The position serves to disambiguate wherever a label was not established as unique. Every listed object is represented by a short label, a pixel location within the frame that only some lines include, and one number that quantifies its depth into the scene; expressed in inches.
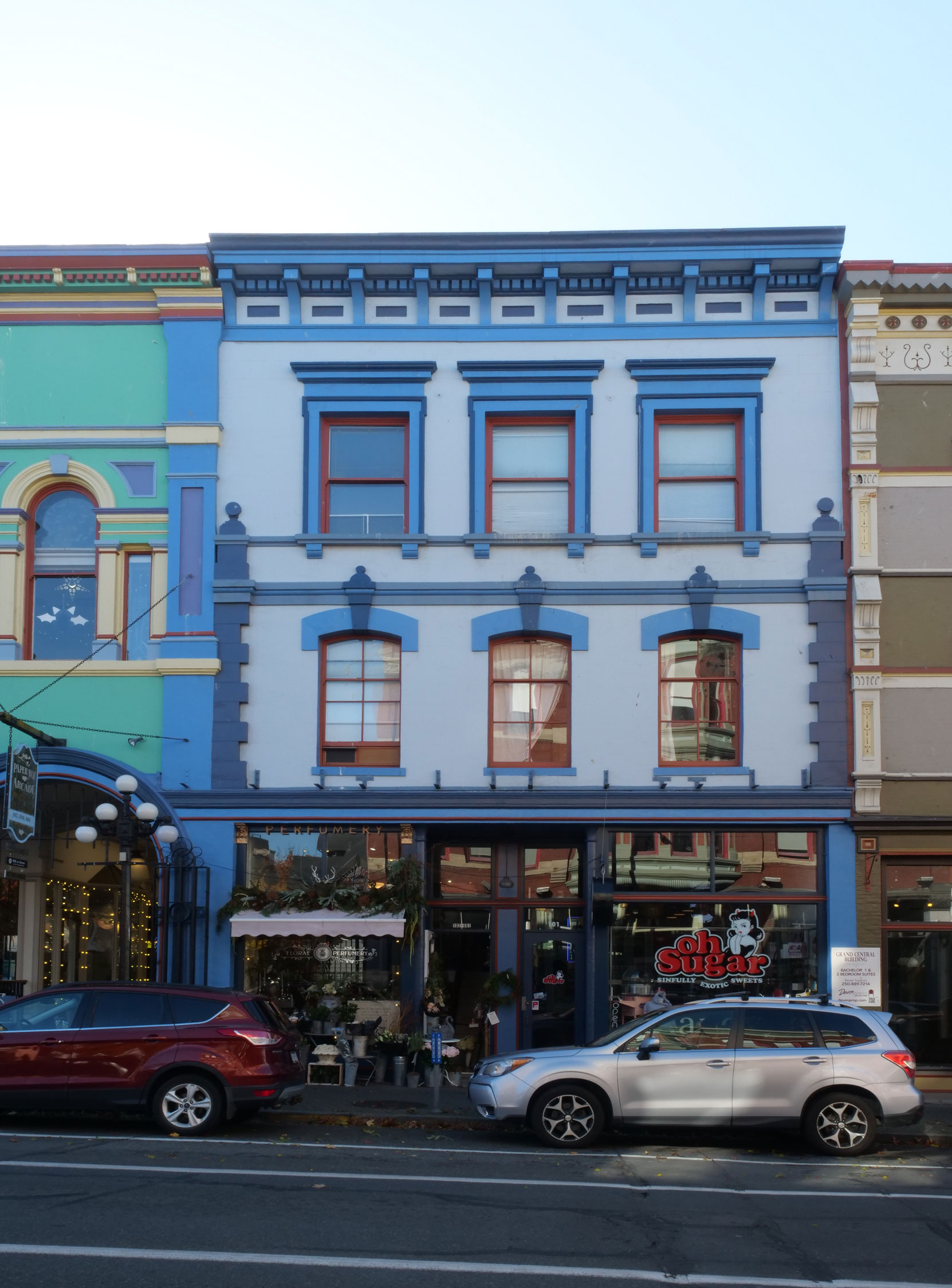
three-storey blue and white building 698.8
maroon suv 501.4
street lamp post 631.2
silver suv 498.9
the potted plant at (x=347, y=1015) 685.9
